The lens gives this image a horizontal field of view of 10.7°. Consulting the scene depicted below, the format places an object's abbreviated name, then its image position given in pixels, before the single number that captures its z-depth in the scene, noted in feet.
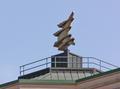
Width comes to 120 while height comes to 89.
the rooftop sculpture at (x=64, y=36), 207.92
